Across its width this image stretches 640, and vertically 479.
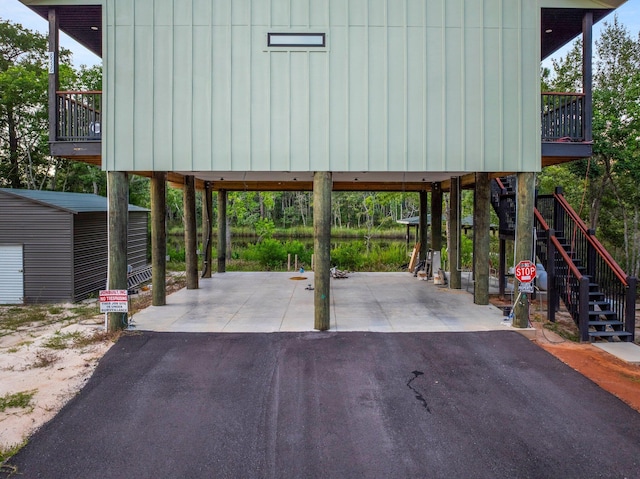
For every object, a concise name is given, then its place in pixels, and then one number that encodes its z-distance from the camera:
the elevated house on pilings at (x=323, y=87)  7.62
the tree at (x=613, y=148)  12.80
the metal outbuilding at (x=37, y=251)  11.09
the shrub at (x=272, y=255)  18.14
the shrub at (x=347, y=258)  17.41
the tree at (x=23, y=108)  20.69
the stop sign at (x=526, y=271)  7.75
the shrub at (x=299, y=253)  18.85
